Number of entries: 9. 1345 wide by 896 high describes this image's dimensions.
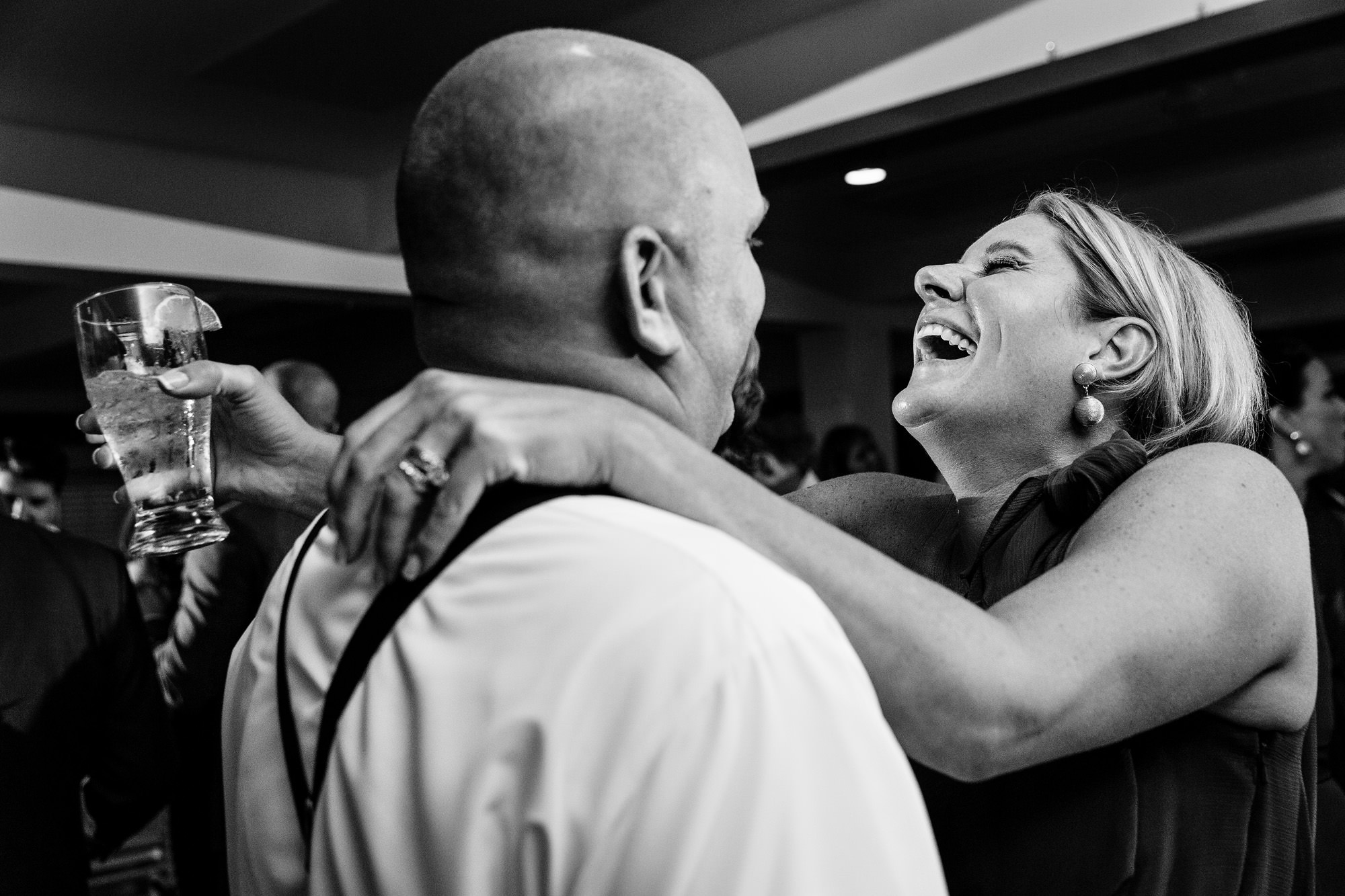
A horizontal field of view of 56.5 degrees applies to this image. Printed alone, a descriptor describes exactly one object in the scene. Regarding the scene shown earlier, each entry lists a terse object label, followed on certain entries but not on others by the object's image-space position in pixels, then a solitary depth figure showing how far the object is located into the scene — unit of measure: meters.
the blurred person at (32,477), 4.09
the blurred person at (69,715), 2.12
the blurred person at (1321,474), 3.02
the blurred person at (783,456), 4.69
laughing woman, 0.88
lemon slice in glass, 1.24
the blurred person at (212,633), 3.14
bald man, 0.67
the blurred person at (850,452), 5.39
